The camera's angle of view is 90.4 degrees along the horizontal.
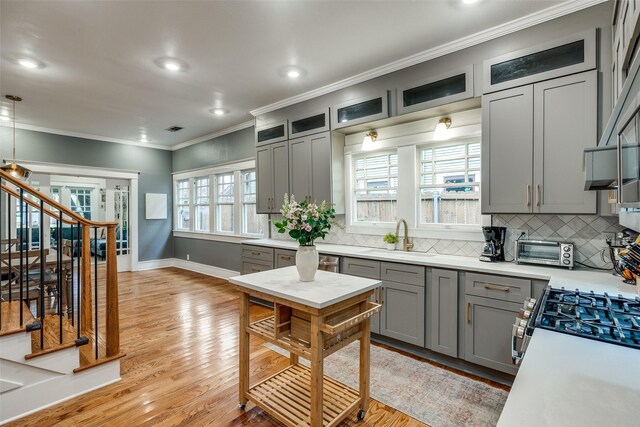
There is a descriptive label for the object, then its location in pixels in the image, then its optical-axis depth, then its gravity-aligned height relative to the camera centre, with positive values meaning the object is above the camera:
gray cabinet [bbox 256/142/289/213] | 4.44 +0.51
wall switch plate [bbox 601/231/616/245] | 2.33 -0.20
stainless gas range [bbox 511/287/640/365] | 1.20 -0.46
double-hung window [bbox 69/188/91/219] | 6.86 +0.23
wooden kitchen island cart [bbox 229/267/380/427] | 1.77 -0.77
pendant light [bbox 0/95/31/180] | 4.05 +0.55
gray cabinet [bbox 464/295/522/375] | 2.41 -0.95
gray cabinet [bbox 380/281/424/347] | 2.88 -0.95
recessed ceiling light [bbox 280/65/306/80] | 3.47 +1.56
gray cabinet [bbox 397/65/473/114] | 2.82 +1.15
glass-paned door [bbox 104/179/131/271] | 6.74 -0.03
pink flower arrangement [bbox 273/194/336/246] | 2.05 -0.07
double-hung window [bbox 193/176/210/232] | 6.82 +0.18
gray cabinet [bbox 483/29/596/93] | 2.28 +1.15
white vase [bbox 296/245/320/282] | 2.11 -0.34
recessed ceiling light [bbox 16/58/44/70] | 3.23 +1.54
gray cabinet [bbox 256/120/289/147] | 4.45 +1.14
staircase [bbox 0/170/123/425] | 2.16 -1.01
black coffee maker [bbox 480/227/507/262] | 2.80 -0.30
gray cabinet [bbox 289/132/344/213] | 3.92 +0.55
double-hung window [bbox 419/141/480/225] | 3.18 +0.29
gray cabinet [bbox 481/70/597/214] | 2.31 +0.51
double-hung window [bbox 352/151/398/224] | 3.79 +0.29
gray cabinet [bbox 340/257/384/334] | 3.17 -0.61
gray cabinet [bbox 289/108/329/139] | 3.95 +1.15
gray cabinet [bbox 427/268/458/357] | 2.67 -0.86
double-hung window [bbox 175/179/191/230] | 7.34 +0.15
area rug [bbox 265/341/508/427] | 2.12 -1.36
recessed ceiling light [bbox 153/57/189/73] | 3.28 +1.56
